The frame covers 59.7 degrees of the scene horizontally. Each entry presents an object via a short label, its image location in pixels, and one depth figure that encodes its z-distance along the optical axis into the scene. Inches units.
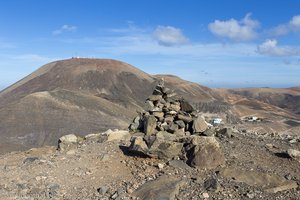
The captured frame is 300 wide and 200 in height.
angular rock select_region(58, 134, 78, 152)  379.6
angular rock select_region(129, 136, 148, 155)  325.8
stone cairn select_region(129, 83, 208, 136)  388.6
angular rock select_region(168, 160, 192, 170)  306.5
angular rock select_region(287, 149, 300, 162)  324.5
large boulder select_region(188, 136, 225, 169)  308.5
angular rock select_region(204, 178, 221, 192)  271.8
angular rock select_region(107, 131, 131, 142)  389.1
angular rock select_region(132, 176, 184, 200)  266.8
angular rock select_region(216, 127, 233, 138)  396.6
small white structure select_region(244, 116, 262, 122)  2144.0
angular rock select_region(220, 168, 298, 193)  275.3
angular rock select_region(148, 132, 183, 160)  321.4
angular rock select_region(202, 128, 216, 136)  378.6
